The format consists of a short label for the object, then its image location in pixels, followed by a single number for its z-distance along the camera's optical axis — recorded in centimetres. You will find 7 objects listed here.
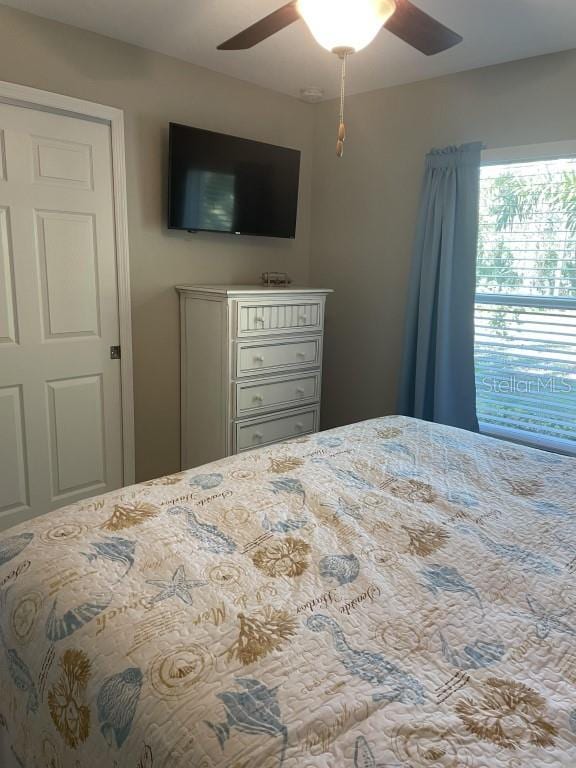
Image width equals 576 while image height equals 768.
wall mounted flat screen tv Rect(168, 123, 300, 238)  311
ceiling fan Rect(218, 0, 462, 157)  163
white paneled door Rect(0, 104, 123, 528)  266
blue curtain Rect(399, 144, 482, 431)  316
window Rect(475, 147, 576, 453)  297
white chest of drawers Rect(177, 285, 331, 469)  310
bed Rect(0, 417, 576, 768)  88
